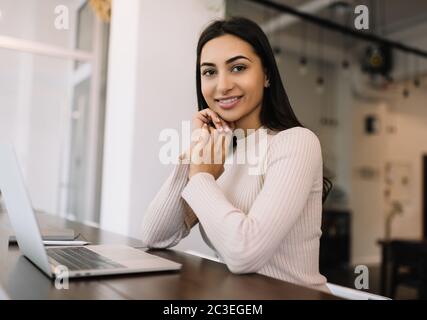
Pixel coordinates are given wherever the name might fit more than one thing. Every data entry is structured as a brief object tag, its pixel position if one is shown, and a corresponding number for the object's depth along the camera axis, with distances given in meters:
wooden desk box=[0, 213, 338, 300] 0.70
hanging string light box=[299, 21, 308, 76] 6.11
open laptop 0.82
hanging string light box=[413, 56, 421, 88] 6.20
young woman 0.92
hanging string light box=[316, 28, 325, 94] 6.31
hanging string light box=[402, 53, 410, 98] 6.23
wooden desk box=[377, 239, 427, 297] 4.11
